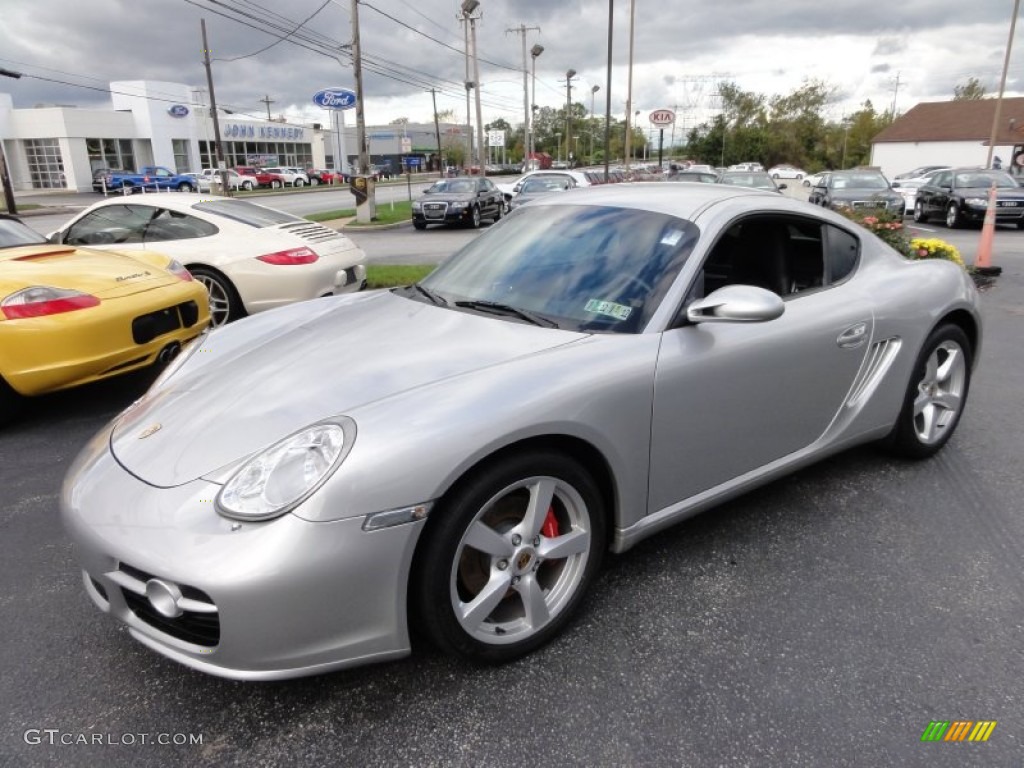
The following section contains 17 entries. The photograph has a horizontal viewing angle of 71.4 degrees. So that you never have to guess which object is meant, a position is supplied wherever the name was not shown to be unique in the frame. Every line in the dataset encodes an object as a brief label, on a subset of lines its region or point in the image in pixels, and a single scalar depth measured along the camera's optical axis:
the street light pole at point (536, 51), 49.99
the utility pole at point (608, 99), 31.11
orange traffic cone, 9.82
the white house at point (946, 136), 53.78
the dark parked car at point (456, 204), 18.39
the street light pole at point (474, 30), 34.59
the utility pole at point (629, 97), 40.19
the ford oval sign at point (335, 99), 29.64
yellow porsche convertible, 4.14
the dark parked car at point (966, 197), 16.55
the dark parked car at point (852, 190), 15.30
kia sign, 29.59
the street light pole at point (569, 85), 65.62
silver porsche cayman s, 1.85
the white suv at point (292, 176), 55.88
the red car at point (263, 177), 52.05
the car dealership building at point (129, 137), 51.28
